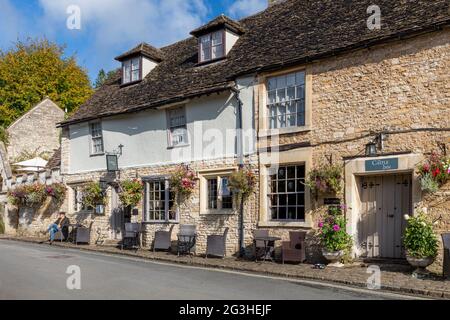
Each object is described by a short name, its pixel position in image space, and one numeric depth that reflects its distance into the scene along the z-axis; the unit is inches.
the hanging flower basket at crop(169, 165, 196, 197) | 659.0
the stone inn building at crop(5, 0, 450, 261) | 483.2
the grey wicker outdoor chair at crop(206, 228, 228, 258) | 594.9
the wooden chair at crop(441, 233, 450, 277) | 419.2
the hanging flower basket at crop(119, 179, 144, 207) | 730.2
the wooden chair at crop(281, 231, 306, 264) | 527.5
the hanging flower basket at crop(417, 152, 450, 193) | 443.2
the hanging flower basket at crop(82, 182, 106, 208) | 792.3
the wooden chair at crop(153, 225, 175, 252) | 663.1
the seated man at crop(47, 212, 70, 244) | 807.1
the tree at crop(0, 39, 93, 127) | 1659.7
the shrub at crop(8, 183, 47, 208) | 912.9
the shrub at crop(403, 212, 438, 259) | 434.0
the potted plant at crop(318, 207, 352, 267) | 491.8
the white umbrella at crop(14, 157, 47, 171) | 1089.8
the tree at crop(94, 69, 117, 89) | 2704.5
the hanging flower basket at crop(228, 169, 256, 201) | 590.2
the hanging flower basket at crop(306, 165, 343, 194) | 516.4
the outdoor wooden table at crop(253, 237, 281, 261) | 554.2
